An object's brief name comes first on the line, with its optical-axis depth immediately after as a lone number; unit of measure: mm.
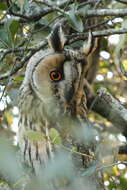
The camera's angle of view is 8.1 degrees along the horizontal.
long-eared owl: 5629
